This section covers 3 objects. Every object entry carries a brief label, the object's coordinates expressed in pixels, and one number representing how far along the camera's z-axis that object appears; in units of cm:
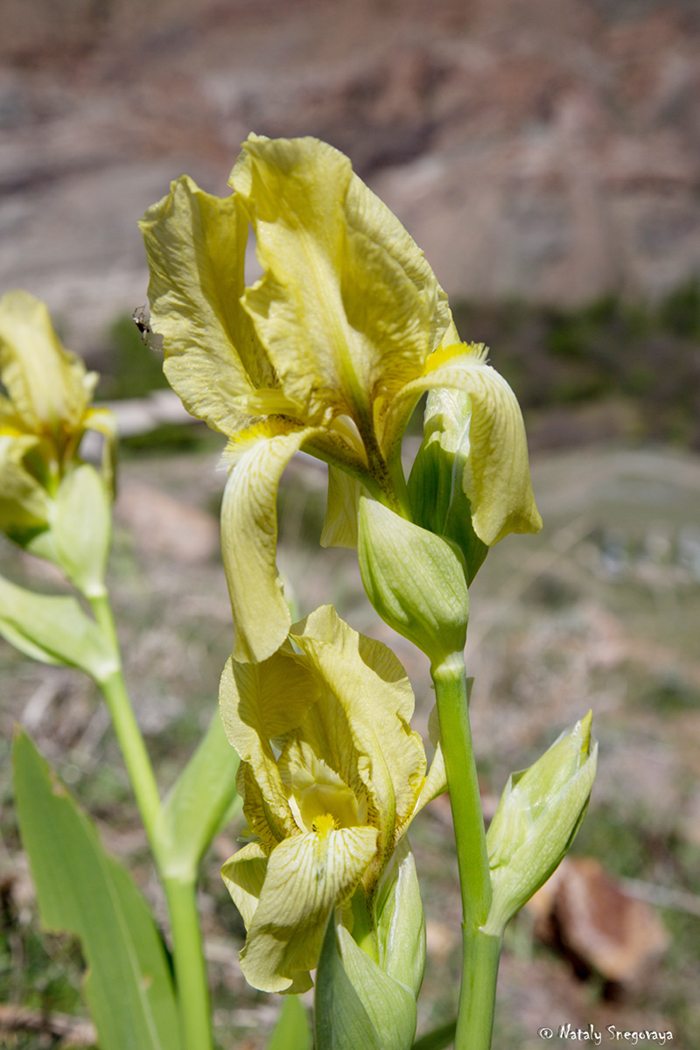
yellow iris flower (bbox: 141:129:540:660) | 28
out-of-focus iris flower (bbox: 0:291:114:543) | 44
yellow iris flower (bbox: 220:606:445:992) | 29
